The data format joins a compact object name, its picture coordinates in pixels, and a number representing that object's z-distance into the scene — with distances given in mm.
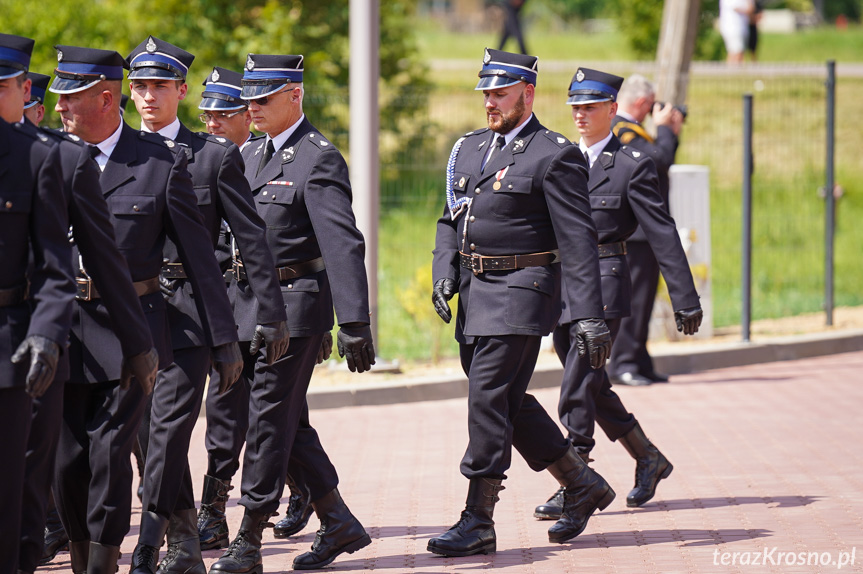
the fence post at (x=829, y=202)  23922
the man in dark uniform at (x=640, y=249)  18453
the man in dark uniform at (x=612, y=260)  12922
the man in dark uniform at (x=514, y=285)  11484
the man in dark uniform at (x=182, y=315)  10156
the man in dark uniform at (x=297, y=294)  10766
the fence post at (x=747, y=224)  22516
